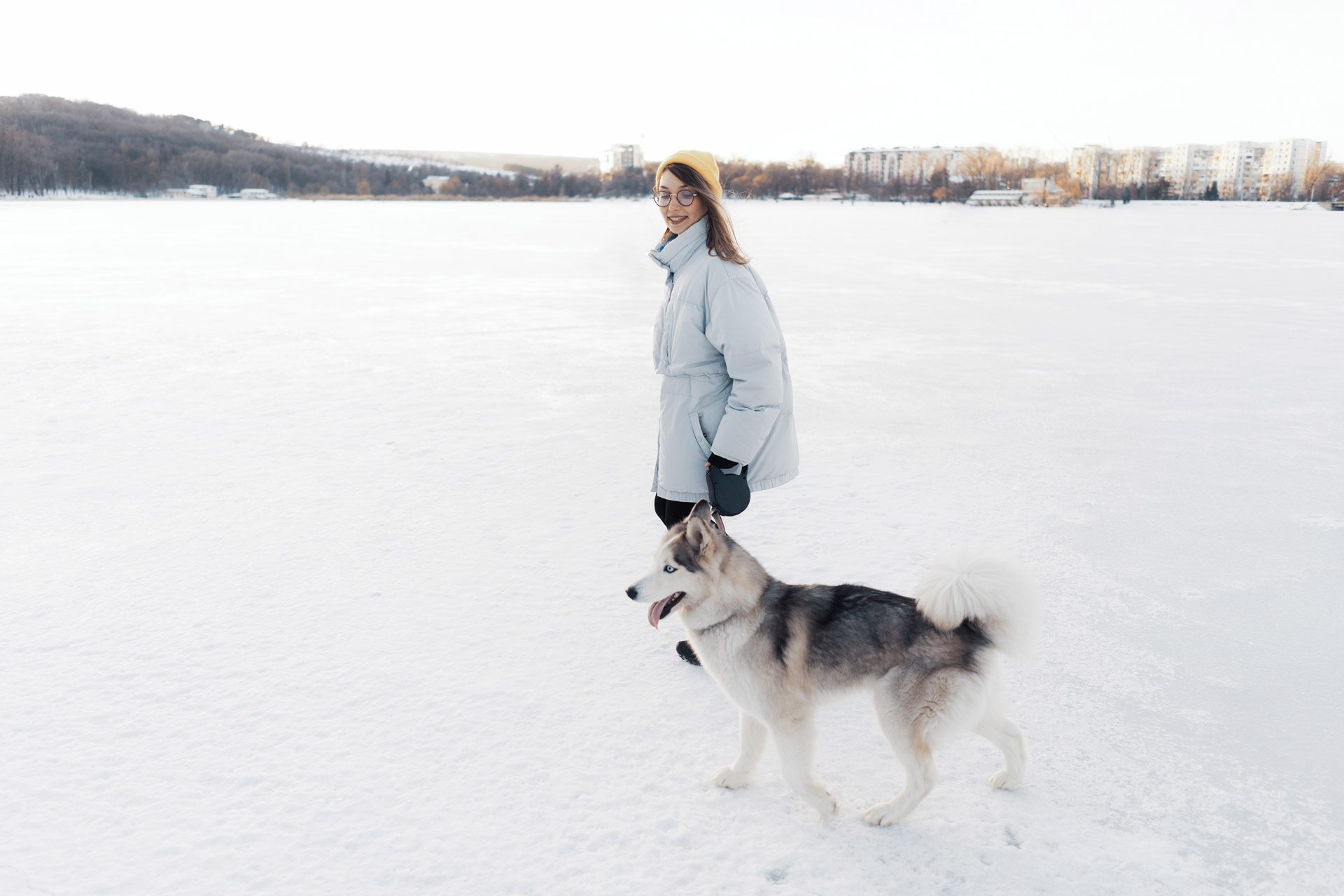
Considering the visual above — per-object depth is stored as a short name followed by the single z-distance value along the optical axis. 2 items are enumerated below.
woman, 2.69
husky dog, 2.22
